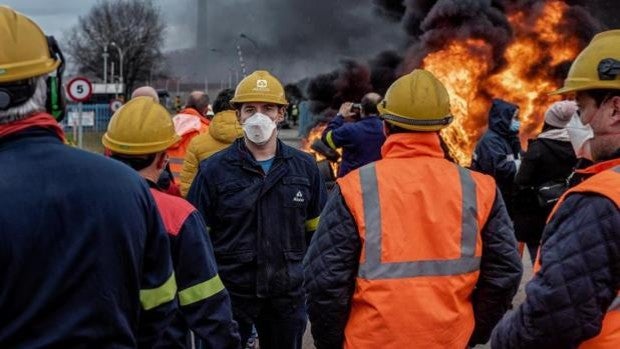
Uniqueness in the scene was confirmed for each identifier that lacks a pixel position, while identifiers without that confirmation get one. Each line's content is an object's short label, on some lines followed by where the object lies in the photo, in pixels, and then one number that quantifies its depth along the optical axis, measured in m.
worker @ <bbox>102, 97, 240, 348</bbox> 2.75
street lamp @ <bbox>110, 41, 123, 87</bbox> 54.11
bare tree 63.25
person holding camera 6.90
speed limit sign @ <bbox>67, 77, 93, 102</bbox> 17.30
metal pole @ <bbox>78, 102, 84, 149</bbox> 17.67
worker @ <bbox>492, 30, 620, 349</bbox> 2.12
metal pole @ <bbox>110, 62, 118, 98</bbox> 58.31
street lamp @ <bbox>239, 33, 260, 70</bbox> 24.38
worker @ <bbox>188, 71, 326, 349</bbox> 4.29
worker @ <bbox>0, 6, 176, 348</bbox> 1.91
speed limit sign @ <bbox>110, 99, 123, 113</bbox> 27.65
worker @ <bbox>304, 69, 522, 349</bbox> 2.82
